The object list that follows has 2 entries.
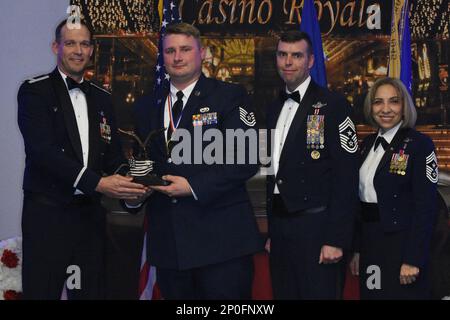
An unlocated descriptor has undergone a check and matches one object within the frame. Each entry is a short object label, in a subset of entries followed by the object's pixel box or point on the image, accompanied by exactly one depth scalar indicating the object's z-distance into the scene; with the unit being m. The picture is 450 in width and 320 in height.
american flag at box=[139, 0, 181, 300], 4.92
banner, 5.92
